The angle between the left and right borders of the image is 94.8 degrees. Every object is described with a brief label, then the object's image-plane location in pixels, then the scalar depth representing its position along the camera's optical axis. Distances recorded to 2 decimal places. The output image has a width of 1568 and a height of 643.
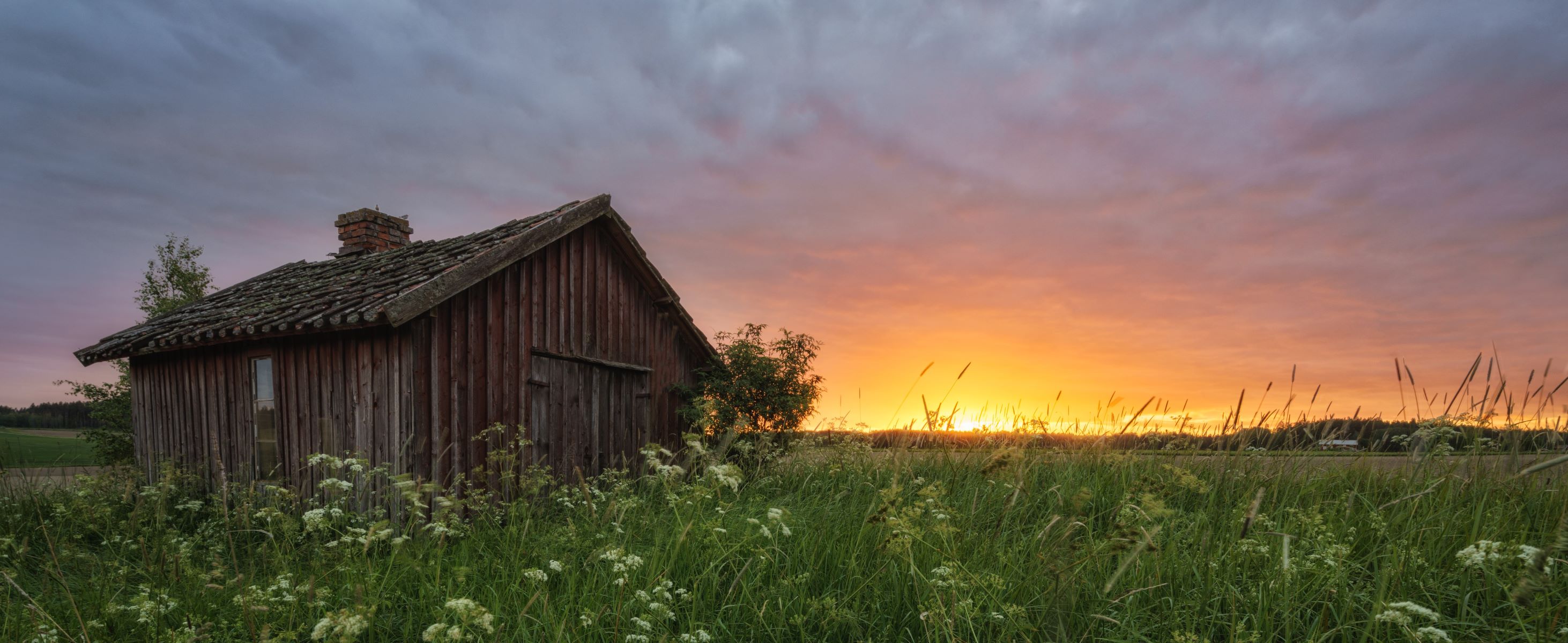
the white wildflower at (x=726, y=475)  4.38
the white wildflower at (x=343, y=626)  2.64
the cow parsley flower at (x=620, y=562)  3.41
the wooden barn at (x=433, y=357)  8.55
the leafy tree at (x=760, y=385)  13.27
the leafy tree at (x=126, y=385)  19.55
